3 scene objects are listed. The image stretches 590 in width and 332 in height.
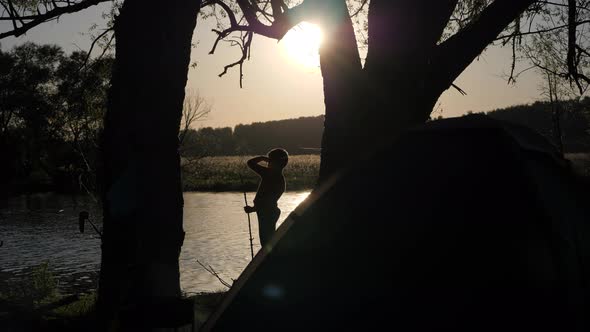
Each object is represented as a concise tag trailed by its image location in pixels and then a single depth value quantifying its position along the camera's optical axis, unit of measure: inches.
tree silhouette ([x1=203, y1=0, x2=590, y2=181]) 237.5
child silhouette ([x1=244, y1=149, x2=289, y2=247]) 370.9
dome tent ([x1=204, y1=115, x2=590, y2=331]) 146.9
